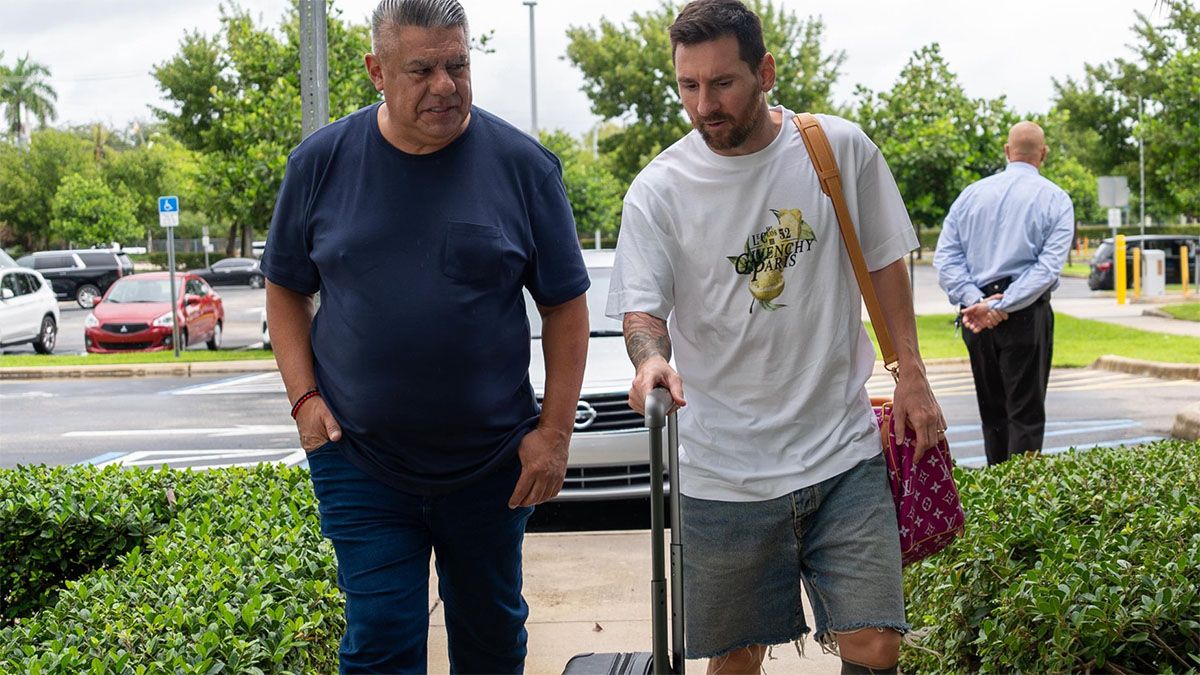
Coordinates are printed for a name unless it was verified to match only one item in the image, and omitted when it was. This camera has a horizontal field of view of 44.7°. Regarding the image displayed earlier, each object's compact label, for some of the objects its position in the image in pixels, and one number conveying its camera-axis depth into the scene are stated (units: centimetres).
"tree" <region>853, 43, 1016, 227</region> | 2314
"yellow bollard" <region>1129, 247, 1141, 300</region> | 3173
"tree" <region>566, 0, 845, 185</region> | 4194
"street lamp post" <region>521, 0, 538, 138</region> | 4159
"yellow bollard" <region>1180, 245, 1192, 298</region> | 3143
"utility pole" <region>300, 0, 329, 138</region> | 666
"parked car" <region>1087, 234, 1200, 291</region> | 3606
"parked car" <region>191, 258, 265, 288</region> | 5103
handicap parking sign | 2261
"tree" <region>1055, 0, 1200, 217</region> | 2481
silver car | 769
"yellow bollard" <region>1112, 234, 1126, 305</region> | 3037
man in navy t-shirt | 312
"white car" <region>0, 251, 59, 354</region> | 2519
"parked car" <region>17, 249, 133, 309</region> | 4356
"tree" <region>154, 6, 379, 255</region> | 2183
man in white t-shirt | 317
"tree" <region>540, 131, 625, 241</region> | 4128
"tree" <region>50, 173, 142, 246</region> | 5909
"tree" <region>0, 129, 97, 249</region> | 6259
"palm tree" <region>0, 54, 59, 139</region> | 9262
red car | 2358
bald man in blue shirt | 718
